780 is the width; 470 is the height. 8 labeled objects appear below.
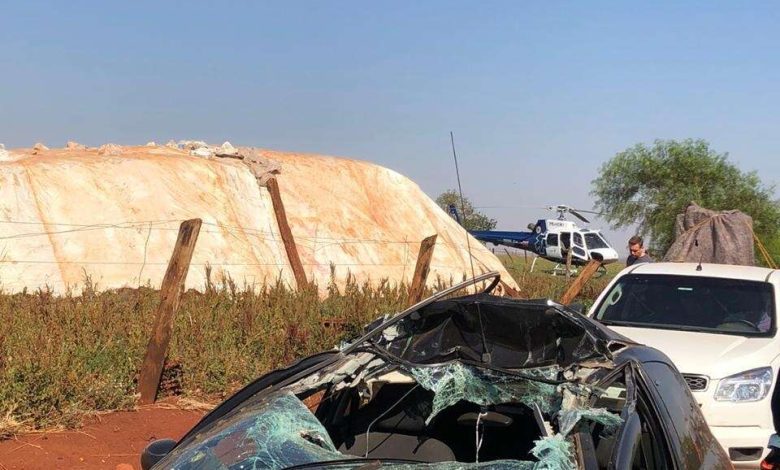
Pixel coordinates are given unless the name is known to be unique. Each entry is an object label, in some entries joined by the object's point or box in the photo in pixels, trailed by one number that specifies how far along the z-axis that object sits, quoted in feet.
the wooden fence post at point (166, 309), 30.07
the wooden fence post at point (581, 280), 45.70
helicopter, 135.44
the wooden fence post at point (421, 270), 38.60
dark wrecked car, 11.13
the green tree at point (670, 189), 129.39
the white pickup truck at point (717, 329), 24.21
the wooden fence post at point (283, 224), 53.72
